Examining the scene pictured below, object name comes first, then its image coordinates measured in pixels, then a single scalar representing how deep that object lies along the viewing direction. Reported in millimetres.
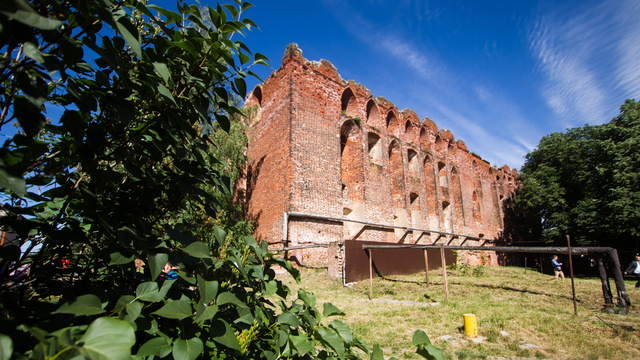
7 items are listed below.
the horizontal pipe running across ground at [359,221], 12514
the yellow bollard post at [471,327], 4836
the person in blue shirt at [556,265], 13828
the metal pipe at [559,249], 7234
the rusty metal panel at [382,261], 10509
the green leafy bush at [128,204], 689
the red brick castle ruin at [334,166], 13070
